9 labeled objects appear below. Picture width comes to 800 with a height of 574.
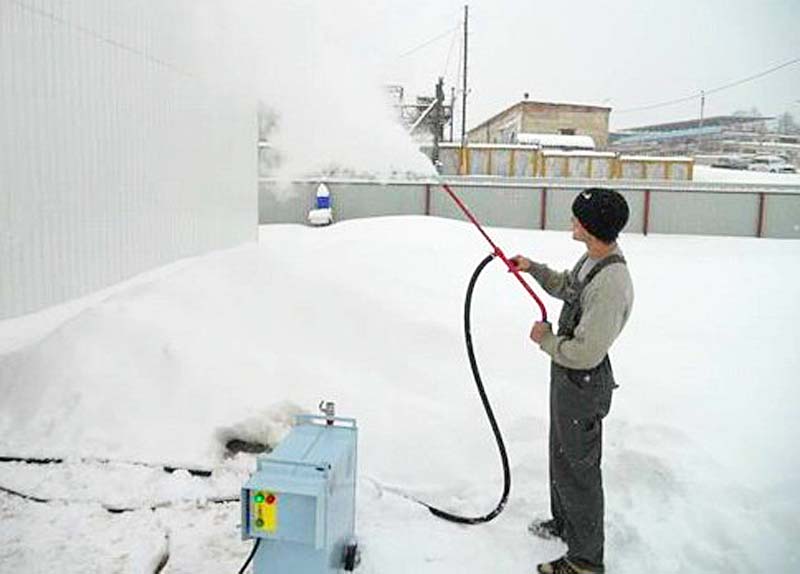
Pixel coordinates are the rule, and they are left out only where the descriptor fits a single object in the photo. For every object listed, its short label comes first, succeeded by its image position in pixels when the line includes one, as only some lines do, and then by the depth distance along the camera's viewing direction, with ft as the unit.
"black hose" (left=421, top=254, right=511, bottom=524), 10.26
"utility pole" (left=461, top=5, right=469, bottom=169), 72.68
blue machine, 7.06
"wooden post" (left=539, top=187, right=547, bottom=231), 56.34
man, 8.34
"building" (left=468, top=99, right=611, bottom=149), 95.45
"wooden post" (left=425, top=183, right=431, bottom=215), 56.65
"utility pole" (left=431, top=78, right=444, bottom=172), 56.69
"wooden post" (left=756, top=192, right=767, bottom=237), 54.90
